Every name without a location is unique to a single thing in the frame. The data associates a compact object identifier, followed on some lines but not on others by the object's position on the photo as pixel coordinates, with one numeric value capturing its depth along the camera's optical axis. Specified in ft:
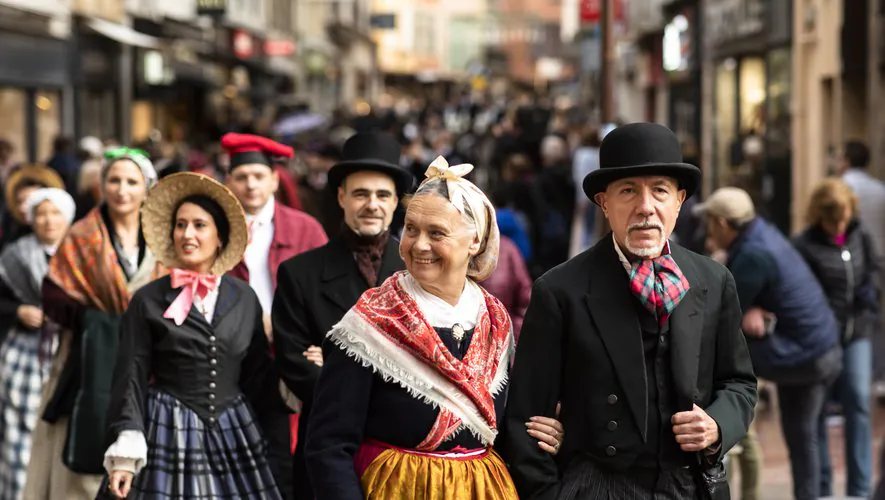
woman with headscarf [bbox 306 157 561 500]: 28.76
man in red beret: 47.97
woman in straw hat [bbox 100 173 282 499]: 39.27
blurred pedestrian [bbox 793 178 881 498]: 59.42
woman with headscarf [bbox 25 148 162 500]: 47.94
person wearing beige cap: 52.69
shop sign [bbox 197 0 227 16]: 187.60
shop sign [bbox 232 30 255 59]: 251.15
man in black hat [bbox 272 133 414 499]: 40.29
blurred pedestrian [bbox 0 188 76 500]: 57.00
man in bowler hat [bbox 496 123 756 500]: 28.22
